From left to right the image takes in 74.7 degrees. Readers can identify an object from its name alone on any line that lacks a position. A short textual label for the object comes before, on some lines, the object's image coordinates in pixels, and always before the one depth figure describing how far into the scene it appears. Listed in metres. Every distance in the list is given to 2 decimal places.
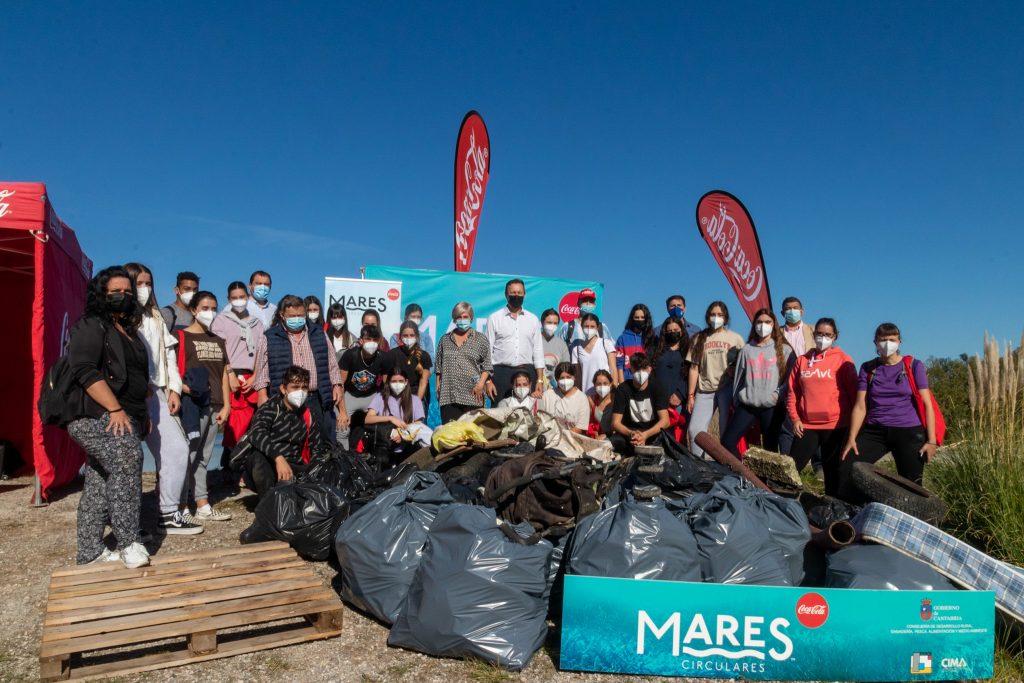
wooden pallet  2.82
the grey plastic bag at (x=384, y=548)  3.42
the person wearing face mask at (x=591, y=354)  7.49
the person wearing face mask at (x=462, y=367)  6.52
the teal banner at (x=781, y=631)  2.86
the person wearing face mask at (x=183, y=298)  5.72
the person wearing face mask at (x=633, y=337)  7.46
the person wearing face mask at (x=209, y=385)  5.31
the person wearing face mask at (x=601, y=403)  6.86
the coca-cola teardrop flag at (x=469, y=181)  9.86
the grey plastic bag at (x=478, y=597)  3.00
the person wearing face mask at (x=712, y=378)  6.39
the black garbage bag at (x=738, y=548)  3.30
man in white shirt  6.86
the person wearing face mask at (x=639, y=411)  6.27
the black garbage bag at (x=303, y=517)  4.28
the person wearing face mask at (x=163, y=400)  4.55
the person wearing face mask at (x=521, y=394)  6.28
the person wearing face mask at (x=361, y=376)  6.47
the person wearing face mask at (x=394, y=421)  6.14
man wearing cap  7.81
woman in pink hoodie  5.46
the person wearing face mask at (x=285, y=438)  5.10
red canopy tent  5.72
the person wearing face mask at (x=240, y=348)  5.91
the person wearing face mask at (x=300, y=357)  5.59
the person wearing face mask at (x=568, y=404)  6.51
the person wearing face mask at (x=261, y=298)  6.73
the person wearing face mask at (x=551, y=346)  7.68
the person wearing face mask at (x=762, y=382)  5.92
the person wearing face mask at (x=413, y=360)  6.71
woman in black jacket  3.66
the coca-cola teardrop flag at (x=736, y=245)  10.00
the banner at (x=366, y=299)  8.59
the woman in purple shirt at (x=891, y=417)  4.88
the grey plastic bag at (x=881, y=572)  3.04
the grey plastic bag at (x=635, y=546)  3.16
